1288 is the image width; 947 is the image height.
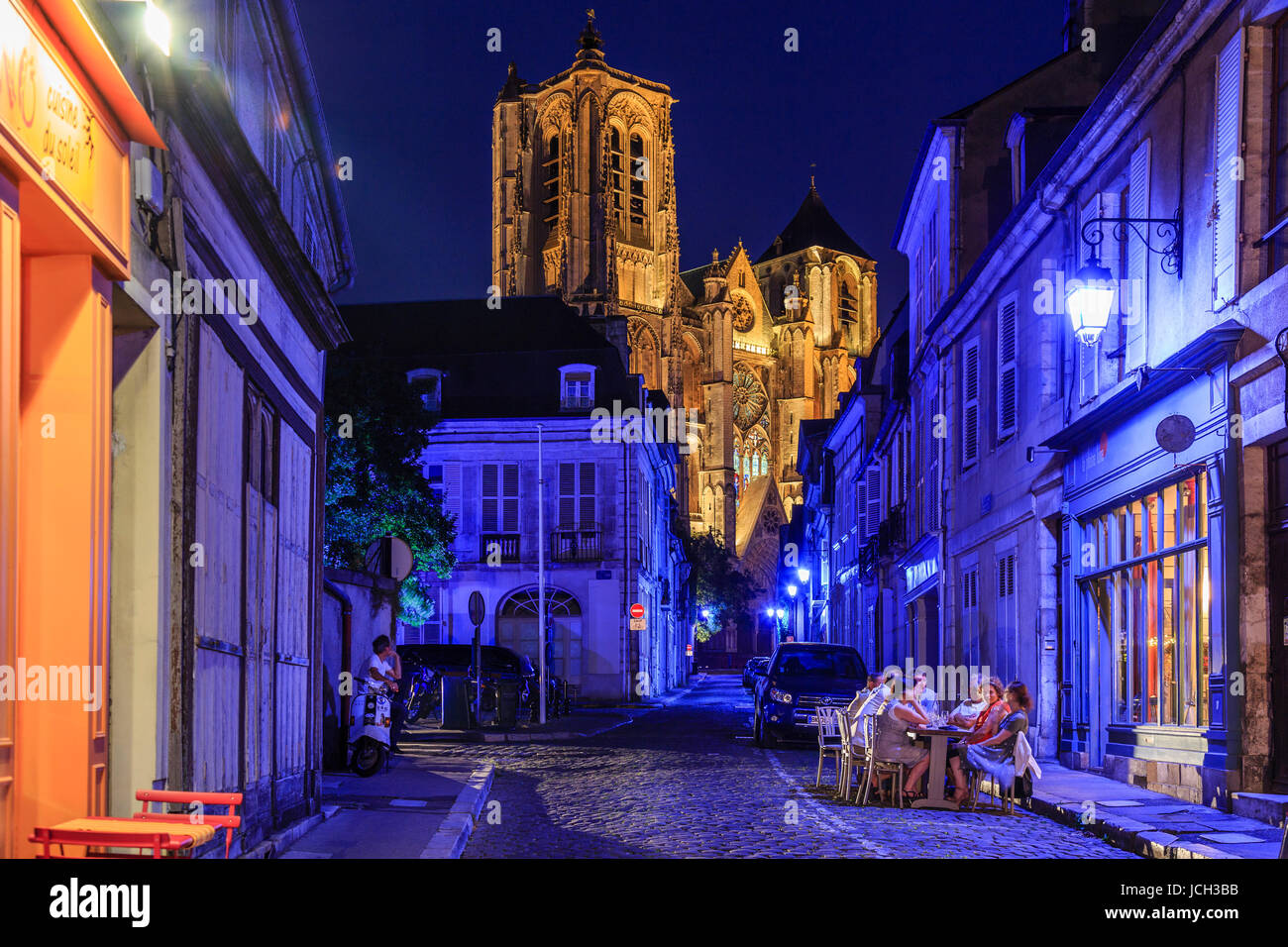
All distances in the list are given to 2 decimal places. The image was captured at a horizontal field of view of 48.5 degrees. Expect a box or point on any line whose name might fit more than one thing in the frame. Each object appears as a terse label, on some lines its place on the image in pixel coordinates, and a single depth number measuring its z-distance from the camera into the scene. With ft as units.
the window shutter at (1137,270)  49.98
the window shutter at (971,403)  78.54
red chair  21.52
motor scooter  52.26
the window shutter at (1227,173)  41.32
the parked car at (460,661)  100.01
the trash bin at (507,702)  84.64
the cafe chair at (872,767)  43.68
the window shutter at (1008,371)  68.33
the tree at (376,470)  104.12
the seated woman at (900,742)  43.45
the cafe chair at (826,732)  48.14
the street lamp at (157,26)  22.54
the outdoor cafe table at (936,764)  42.80
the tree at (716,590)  340.59
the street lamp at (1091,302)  48.37
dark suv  71.36
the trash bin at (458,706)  83.05
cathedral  300.40
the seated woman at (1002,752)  42.45
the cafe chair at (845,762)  45.14
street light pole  90.12
